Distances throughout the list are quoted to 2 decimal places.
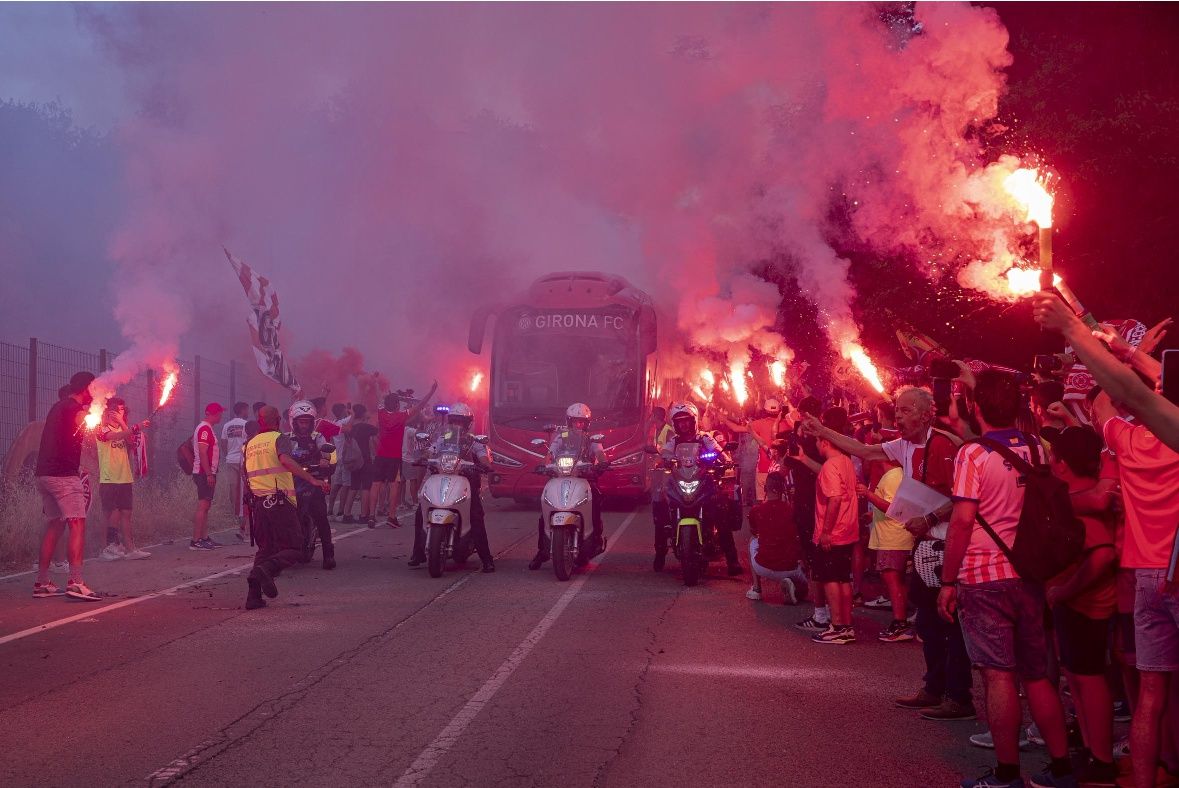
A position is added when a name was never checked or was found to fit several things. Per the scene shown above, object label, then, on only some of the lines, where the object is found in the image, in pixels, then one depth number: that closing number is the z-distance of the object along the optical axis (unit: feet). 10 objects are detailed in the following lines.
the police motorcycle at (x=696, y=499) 39.47
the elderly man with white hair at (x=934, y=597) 22.44
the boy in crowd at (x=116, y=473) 46.96
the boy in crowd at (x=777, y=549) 34.65
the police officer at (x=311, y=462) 40.75
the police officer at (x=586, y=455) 43.06
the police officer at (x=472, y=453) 43.11
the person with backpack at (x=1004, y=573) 17.34
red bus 70.59
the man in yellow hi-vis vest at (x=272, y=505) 35.24
